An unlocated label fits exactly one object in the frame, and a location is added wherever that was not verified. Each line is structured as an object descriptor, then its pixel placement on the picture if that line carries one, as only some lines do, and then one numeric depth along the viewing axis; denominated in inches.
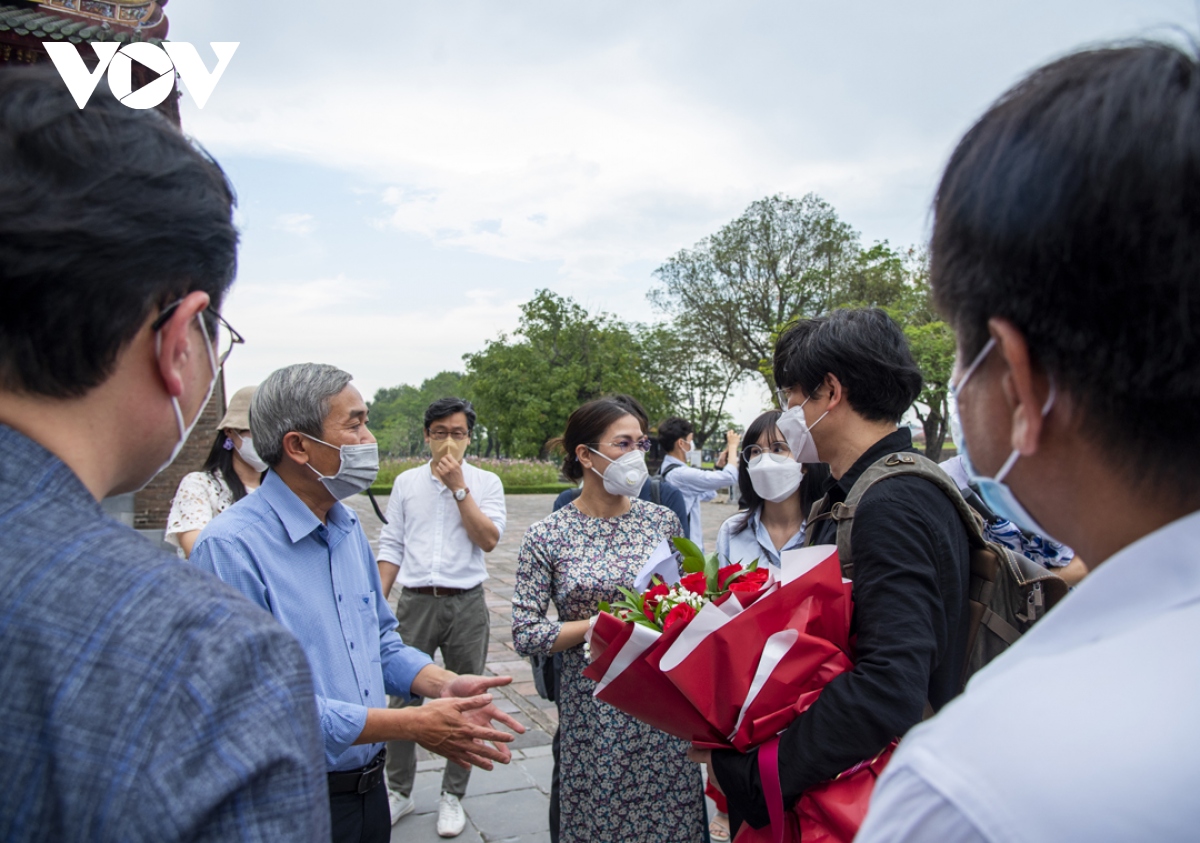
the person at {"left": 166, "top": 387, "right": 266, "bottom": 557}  156.9
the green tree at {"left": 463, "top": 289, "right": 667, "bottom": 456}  1565.0
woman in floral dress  117.7
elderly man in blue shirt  84.4
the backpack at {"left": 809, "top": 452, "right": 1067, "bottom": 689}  74.4
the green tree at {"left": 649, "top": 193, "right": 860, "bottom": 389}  1454.2
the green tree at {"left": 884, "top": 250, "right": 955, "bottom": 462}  1005.8
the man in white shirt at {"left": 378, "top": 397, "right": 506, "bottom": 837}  194.2
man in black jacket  68.9
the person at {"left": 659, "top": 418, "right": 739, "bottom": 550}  244.7
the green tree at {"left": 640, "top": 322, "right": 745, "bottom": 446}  1721.2
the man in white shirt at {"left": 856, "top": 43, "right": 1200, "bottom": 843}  25.6
